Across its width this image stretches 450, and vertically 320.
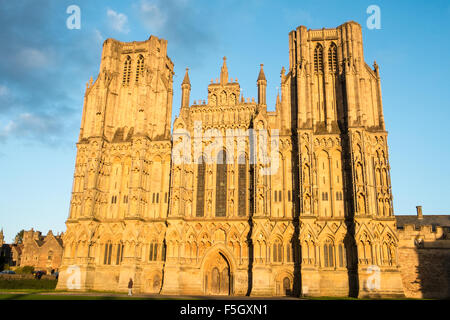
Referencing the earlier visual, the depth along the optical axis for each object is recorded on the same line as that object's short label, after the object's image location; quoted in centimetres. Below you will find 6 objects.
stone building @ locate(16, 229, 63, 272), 7531
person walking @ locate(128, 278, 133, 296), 3653
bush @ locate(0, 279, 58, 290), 4216
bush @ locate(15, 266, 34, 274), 6676
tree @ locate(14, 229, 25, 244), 11181
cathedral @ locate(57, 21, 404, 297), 3812
